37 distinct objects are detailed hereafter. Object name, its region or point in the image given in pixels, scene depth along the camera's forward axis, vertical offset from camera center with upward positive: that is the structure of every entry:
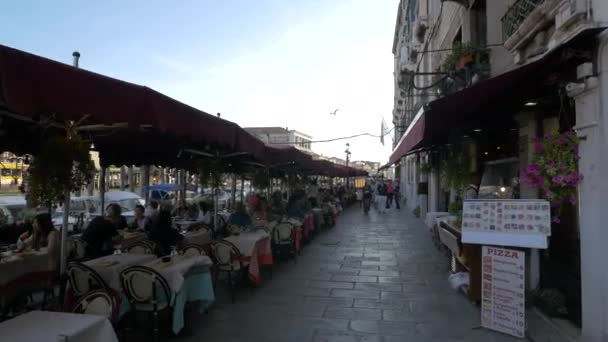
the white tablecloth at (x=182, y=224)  10.72 -0.98
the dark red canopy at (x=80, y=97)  2.75 +0.74
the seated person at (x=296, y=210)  11.81 -0.63
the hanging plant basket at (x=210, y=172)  8.42 +0.33
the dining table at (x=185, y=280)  4.50 -1.11
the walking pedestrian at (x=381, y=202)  22.75 -0.67
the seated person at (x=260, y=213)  10.46 -0.65
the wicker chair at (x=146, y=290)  4.37 -1.13
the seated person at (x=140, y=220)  9.25 -0.78
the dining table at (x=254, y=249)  6.70 -1.08
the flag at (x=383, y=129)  23.22 +3.54
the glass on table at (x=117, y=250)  6.19 -1.03
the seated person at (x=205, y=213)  10.88 -0.71
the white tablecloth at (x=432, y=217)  10.73 -0.75
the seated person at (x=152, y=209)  9.71 -0.58
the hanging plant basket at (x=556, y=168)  4.36 +0.27
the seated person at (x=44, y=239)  5.57 -0.78
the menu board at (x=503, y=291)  4.65 -1.17
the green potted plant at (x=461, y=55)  7.91 +2.72
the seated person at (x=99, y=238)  6.26 -0.81
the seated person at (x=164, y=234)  6.79 -0.80
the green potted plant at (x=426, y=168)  13.09 +0.74
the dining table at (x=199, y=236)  7.77 -0.97
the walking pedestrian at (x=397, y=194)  27.18 -0.27
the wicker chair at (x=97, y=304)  3.51 -1.03
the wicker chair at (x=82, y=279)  4.43 -1.02
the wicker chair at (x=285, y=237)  9.03 -1.08
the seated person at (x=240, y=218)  9.45 -0.71
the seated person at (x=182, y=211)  12.22 -0.76
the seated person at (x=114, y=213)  7.85 -0.53
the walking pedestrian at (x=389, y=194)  26.62 -0.28
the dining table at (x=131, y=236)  7.44 -0.96
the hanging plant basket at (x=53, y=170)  4.19 +0.16
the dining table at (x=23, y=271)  4.88 -1.11
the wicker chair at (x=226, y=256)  6.33 -1.08
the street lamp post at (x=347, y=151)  39.54 +3.74
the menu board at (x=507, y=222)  4.59 -0.36
